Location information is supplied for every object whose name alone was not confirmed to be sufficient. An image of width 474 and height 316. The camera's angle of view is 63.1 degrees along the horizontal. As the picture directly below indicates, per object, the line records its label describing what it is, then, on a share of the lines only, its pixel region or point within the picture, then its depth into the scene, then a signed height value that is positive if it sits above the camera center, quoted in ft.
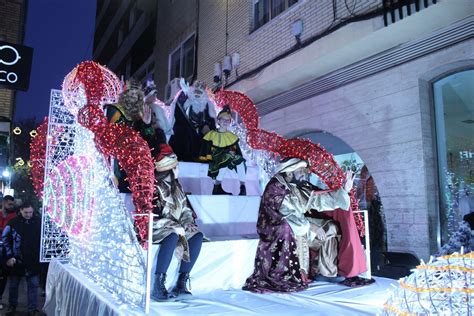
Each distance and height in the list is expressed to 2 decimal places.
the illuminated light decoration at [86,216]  11.21 -0.24
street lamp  42.64 +3.99
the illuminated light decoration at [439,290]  5.26 -1.08
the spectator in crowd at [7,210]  22.44 -0.07
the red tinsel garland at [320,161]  16.08 +2.10
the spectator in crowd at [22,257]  18.43 -2.28
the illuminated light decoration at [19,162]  66.92 +8.20
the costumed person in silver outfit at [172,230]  11.76 -0.64
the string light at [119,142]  11.48 +2.16
